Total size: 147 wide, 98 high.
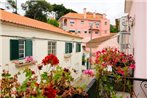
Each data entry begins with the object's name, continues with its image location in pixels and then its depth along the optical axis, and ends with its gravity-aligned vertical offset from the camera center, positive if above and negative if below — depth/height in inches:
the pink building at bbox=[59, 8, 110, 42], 836.1 +196.5
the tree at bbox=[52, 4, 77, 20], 1099.6 +390.6
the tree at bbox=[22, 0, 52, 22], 856.5 +313.0
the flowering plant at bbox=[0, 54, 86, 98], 42.2 -15.9
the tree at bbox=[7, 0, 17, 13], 724.0 +291.4
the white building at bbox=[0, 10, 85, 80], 150.2 +8.1
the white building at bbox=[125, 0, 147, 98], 78.6 -0.9
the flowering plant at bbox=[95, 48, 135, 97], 71.6 -16.9
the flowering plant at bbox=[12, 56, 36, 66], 163.4 -23.5
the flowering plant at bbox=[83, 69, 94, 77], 82.3 -19.5
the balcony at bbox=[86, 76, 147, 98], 66.1 -30.2
